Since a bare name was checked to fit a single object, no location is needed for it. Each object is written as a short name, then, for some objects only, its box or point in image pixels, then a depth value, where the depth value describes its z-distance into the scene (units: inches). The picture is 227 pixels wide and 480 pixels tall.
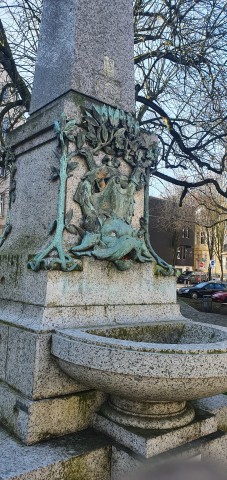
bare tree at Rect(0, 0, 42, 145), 353.4
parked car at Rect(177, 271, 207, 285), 1712.6
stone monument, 107.2
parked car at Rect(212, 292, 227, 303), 971.9
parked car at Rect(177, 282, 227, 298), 1100.5
